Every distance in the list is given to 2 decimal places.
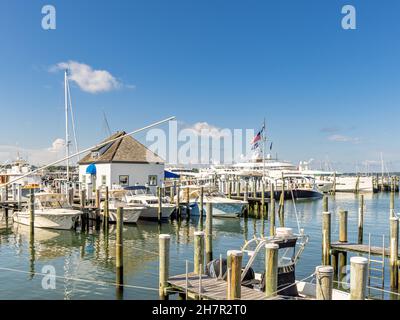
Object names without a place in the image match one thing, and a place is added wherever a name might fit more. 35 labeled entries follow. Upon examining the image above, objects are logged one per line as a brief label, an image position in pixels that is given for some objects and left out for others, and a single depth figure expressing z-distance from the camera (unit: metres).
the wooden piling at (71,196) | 31.67
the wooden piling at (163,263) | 12.13
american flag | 55.12
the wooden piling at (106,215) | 28.35
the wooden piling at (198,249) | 13.23
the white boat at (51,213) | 27.73
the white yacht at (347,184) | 77.50
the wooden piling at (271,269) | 9.98
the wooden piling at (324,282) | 9.00
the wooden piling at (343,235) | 18.16
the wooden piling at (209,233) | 17.48
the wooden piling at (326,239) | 17.22
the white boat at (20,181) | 38.42
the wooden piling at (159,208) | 31.76
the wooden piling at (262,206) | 36.89
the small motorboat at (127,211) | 31.19
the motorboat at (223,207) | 36.47
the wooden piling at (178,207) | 33.81
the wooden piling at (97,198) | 31.14
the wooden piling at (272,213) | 23.35
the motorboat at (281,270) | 11.66
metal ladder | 15.11
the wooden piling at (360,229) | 20.72
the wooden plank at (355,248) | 16.48
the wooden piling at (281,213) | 30.90
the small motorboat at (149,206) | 33.00
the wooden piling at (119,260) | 14.91
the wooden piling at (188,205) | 35.18
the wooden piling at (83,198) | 30.40
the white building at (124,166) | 41.94
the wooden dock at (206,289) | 10.71
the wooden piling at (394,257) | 15.30
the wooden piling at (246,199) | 37.02
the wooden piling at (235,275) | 9.84
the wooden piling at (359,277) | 8.72
